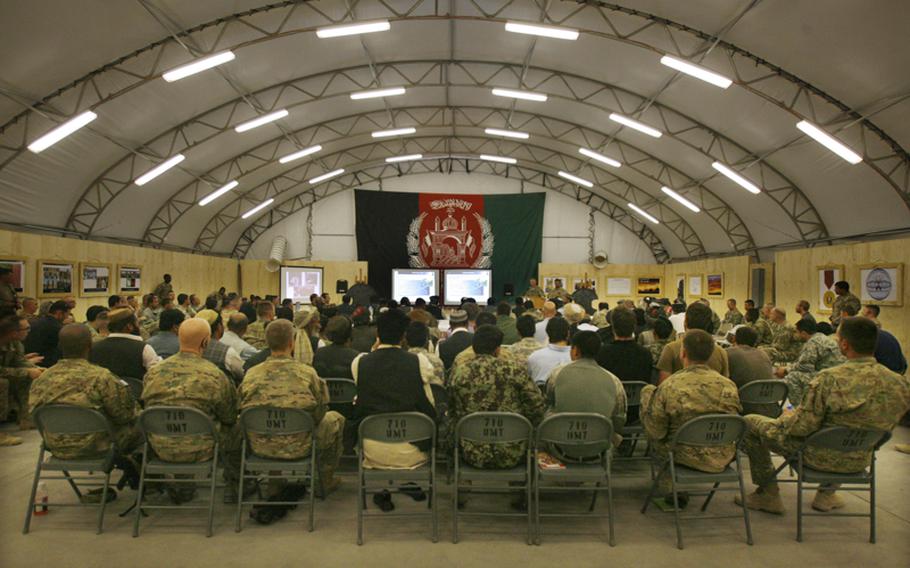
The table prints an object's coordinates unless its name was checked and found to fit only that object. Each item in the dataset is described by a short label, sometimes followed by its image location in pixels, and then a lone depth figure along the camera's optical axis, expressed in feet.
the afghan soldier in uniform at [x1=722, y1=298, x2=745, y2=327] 33.78
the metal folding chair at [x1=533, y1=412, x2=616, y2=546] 10.25
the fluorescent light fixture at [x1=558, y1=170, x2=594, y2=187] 53.36
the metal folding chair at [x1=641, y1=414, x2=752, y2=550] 10.11
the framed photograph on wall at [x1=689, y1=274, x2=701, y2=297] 54.15
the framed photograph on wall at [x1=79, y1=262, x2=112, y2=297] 35.83
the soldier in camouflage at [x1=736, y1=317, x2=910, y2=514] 9.89
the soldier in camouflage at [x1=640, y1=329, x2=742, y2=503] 10.56
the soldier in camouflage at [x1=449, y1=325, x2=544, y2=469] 10.93
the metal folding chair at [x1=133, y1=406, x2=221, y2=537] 10.13
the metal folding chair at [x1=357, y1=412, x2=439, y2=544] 10.42
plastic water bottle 11.20
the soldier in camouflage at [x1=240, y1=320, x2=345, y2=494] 10.68
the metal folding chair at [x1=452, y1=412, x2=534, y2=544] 10.24
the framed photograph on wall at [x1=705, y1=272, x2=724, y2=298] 49.89
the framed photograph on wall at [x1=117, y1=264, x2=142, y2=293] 40.42
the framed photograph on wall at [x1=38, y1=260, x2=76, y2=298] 31.65
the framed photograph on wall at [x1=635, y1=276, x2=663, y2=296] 61.87
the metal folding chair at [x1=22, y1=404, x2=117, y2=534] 10.11
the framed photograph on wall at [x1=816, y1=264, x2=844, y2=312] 34.17
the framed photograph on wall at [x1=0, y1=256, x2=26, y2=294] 28.68
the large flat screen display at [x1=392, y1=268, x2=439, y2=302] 59.52
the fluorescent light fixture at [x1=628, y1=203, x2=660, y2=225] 55.21
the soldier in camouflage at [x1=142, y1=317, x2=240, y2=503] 10.53
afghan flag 60.29
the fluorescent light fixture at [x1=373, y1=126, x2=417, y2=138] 43.03
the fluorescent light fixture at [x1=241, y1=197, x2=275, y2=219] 54.29
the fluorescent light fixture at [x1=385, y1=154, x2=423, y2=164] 53.55
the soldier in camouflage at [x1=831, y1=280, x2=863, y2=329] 17.99
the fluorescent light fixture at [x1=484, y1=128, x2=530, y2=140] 43.43
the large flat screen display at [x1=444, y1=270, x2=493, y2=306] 59.47
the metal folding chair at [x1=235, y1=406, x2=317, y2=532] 10.35
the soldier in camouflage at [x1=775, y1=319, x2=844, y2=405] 15.40
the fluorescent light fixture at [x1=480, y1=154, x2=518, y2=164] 52.85
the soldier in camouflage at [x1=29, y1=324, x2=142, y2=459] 10.53
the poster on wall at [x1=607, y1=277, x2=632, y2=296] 62.13
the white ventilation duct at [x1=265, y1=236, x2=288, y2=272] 58.85
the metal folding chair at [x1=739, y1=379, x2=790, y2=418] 13.69
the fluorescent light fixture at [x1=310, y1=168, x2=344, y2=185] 52.75
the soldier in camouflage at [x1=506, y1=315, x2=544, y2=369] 16.46
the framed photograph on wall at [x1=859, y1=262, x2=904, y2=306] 28.89
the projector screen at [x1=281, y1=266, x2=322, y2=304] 58.34
